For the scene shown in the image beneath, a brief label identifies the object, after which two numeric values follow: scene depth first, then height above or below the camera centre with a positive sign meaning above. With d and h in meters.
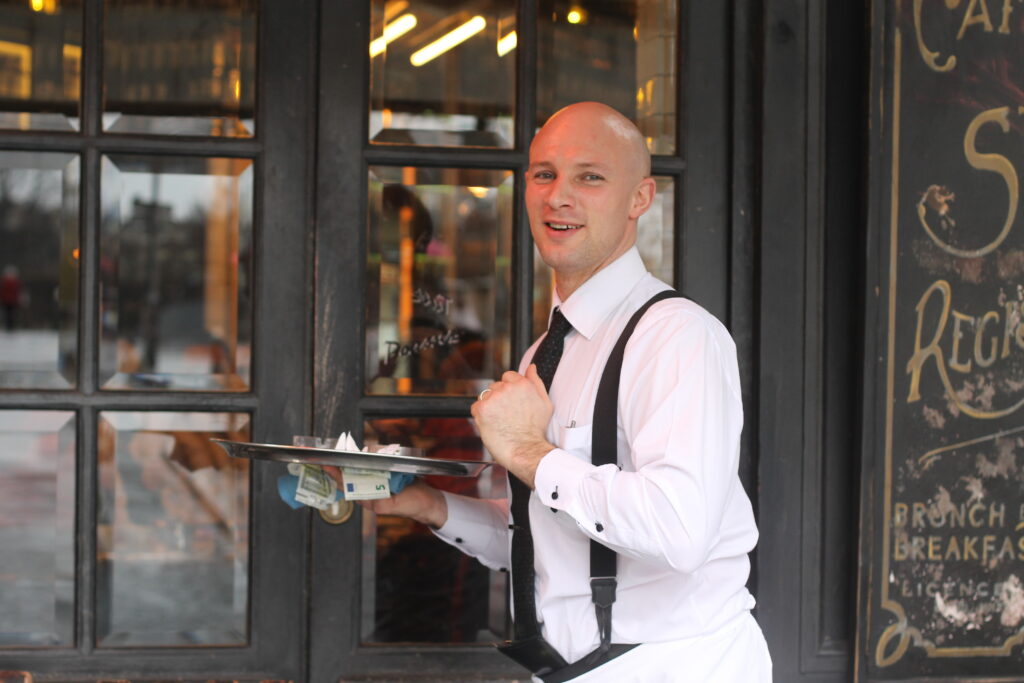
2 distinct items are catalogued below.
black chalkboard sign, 4.11 -0.04
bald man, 3.40 -0.16
